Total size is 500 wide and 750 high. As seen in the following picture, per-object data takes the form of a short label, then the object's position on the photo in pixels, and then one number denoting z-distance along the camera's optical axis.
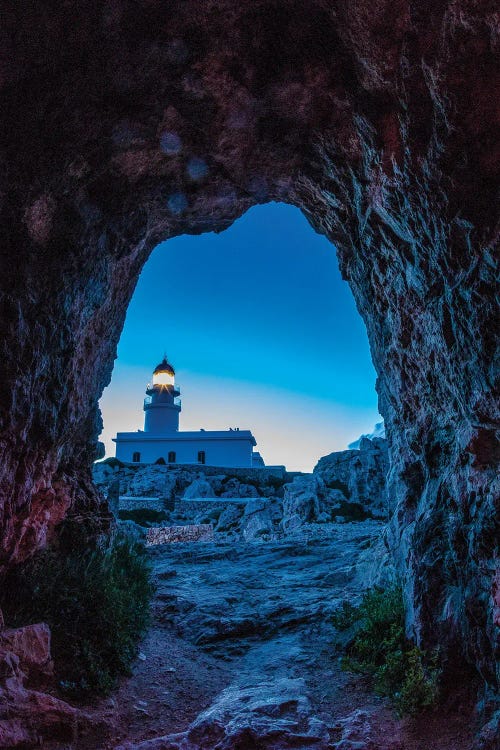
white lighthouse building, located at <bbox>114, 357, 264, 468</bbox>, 53.85
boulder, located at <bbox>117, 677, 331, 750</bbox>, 4.68
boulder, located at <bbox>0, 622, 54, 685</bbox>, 5.11
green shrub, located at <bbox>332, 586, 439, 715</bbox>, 5.05
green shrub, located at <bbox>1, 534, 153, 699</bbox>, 5.71
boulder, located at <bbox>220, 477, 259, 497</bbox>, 43.44
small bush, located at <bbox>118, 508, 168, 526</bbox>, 32.19
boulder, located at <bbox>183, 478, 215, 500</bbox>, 40.78
